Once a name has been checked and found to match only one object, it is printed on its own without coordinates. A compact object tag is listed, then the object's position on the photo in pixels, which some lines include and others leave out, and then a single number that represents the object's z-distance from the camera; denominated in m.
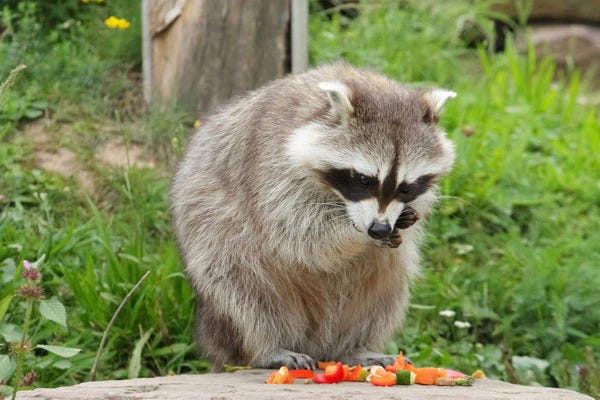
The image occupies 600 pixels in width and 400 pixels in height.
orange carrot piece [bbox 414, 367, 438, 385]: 7.34
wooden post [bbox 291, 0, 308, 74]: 11.25
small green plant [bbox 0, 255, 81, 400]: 5.54
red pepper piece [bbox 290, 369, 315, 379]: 7.61
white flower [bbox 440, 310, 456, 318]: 9.94
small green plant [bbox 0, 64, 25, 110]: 6.27
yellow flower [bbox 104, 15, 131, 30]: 11.63
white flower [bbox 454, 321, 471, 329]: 9.83
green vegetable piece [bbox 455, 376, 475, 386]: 7.23
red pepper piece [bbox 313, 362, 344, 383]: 7.25
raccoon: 7.42
